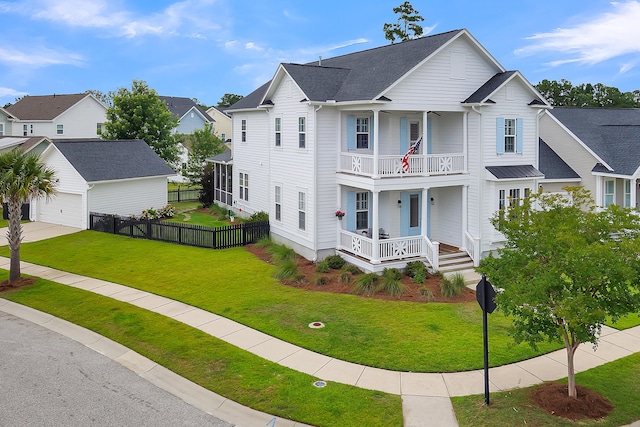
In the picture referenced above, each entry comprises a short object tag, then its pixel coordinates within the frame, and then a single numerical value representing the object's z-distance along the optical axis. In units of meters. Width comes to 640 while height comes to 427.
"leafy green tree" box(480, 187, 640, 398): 9.33
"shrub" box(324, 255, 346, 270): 21.50
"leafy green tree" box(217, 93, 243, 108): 110.75
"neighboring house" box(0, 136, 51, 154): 41.97
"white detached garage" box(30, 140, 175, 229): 30.62
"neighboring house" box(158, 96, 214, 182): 70.56
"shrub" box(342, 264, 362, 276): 20.64
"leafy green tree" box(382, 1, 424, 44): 53.56
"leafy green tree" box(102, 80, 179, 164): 44.53
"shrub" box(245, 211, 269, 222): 27.85
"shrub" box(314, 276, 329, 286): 19.56
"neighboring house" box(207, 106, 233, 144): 76.38
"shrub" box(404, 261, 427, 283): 20.20
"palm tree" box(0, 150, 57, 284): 19.20
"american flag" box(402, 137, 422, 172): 20.64
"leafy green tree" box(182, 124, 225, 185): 43.66
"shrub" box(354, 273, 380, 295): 18.47
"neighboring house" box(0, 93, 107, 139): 62.16
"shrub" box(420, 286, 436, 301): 17.78
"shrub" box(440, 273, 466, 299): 18.11
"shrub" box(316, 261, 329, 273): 20.95
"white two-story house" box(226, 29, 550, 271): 20.91
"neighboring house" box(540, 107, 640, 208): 26.77
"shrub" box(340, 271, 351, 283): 19.75
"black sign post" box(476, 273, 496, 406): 10.33
